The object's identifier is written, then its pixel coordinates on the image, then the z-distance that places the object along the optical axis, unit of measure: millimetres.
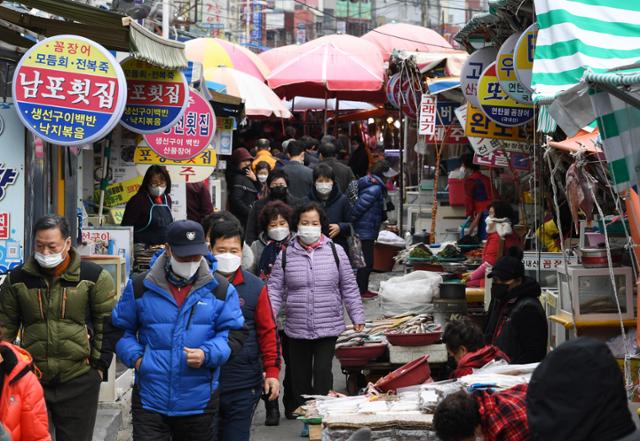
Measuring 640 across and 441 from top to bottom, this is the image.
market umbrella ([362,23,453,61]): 33969
